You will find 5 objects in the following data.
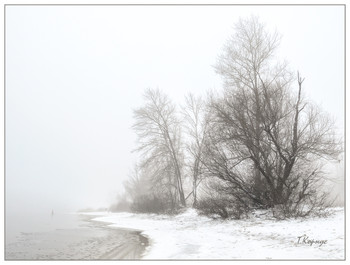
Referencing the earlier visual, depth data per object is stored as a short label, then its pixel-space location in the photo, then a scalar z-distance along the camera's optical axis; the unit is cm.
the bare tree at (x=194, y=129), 2938
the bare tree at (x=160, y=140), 3011
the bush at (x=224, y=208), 1619
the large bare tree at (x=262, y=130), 1551
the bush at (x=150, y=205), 2912
